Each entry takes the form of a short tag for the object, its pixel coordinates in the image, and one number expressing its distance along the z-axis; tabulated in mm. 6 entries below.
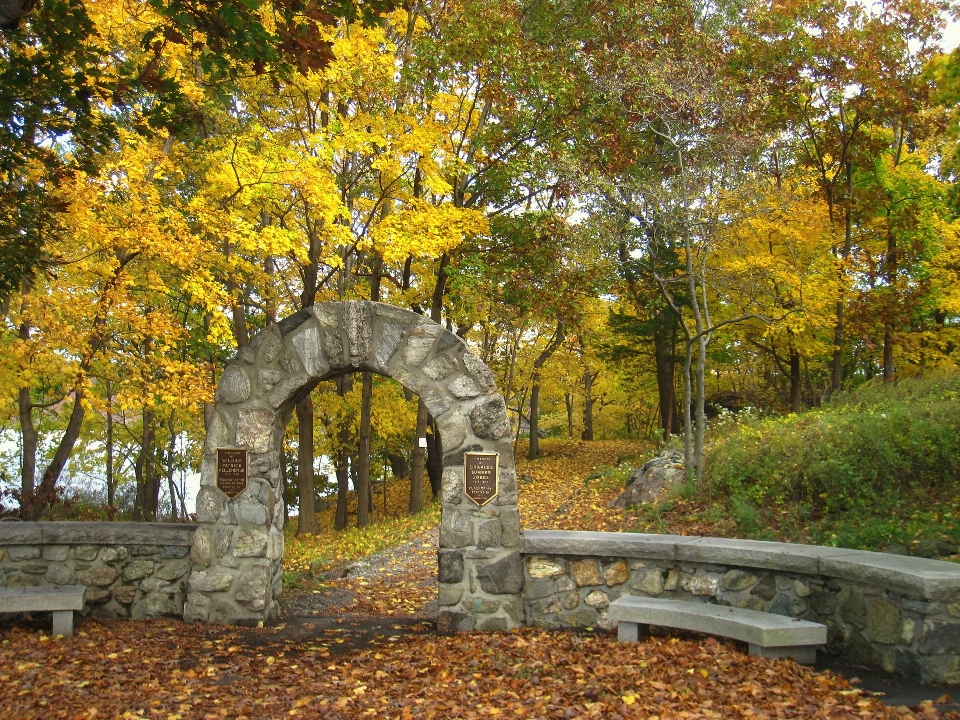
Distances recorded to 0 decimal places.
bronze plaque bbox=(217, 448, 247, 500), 7141
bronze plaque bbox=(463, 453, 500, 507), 6738
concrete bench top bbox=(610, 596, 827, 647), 4816
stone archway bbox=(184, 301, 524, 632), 6695
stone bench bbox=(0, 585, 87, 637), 6215
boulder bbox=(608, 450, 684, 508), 11312
